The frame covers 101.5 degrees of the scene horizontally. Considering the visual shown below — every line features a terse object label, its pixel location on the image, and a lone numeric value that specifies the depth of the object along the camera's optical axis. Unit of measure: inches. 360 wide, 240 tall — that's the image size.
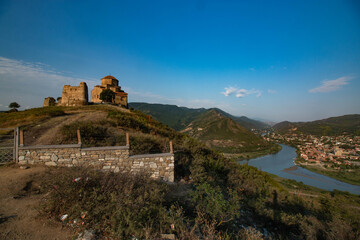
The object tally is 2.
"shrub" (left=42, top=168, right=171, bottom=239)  113.5
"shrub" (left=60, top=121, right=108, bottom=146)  305.0
